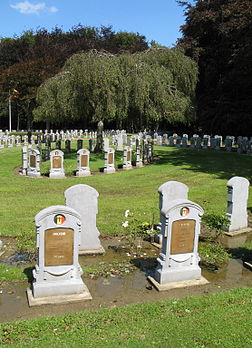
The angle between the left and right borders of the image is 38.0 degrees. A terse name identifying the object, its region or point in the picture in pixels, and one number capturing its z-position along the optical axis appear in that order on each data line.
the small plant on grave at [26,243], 8.05
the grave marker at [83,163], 17.94
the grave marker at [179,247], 6.71
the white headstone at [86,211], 7.91
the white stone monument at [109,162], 18.96
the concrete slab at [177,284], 6.61
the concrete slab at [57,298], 5.95
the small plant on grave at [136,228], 9.31
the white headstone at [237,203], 9.77
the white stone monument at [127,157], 20.00
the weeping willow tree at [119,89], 20.00
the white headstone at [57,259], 6.08
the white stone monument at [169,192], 8.87
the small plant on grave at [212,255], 7.82
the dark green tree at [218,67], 31.53
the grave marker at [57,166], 17.45
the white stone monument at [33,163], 17.36
